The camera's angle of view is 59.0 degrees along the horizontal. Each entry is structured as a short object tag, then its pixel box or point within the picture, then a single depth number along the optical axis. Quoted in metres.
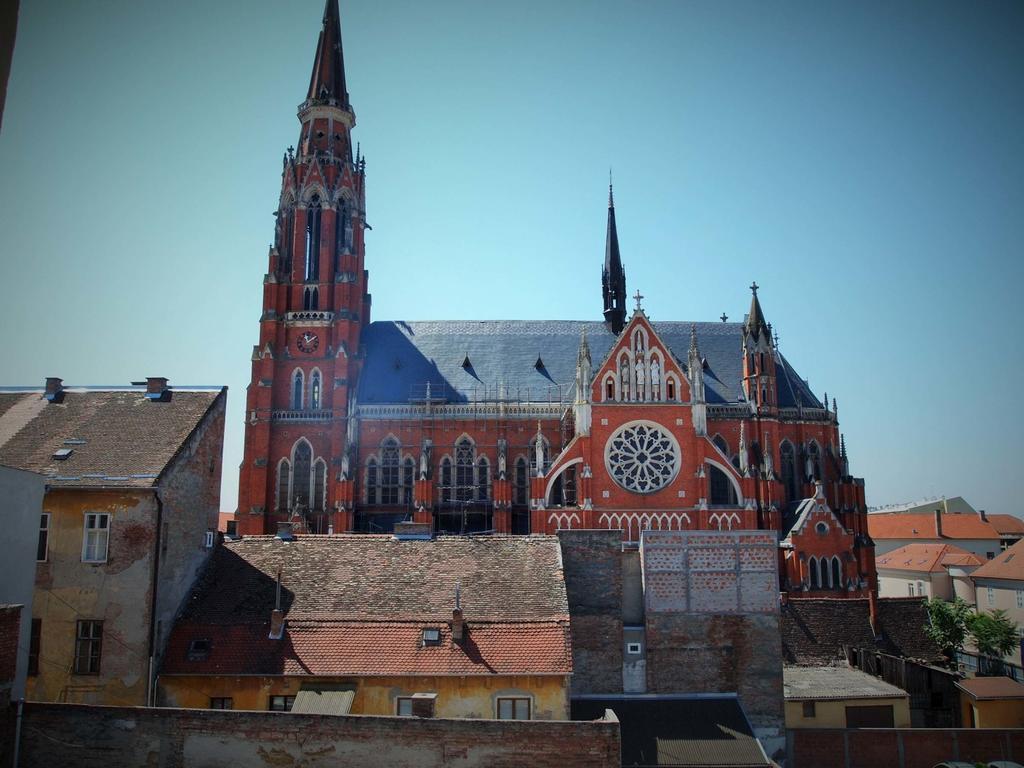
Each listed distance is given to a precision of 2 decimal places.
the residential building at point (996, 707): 36.16
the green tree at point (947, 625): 46.75
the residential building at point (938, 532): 82.56
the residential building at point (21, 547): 20.23
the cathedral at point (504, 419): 51.09
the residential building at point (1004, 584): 57.38
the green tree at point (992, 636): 48.81
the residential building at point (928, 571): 68.56
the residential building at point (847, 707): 34.28
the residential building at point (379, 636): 24.48
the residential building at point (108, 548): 25.09
